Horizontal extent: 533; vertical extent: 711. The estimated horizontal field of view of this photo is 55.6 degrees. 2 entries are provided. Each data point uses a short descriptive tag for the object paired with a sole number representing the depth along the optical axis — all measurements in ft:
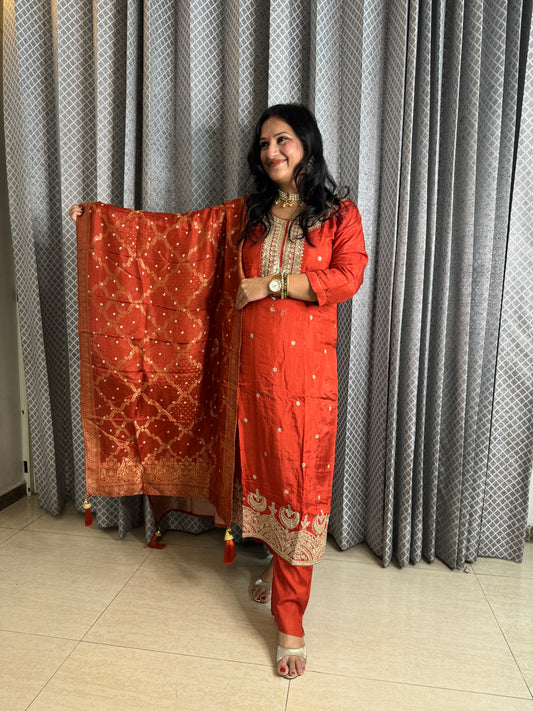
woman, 4.82
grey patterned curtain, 6.01
